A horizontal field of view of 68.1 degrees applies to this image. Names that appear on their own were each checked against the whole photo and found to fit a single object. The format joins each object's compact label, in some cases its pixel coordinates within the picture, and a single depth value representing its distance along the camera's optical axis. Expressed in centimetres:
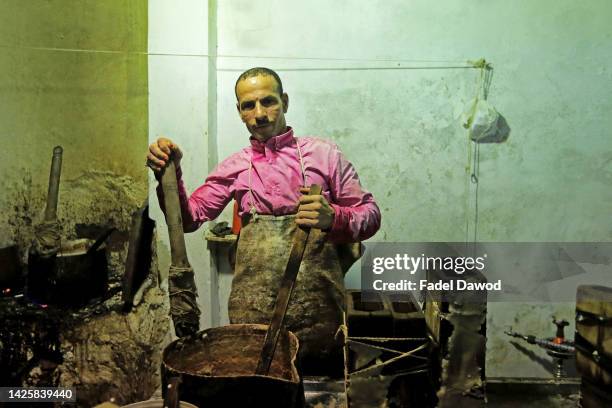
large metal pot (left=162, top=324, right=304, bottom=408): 87
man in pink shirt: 130
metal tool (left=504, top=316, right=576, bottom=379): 146
